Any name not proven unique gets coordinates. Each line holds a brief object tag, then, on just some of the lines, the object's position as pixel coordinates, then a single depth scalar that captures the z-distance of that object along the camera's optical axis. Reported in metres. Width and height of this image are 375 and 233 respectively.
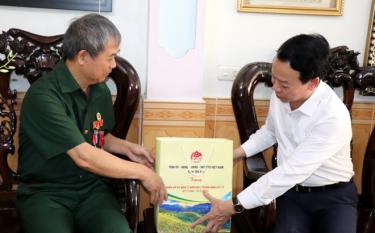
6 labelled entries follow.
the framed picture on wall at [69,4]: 2.25
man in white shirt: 1.67
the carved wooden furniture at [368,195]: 2.07
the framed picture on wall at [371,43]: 2.62
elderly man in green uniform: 1.60
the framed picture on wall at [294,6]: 2.49
